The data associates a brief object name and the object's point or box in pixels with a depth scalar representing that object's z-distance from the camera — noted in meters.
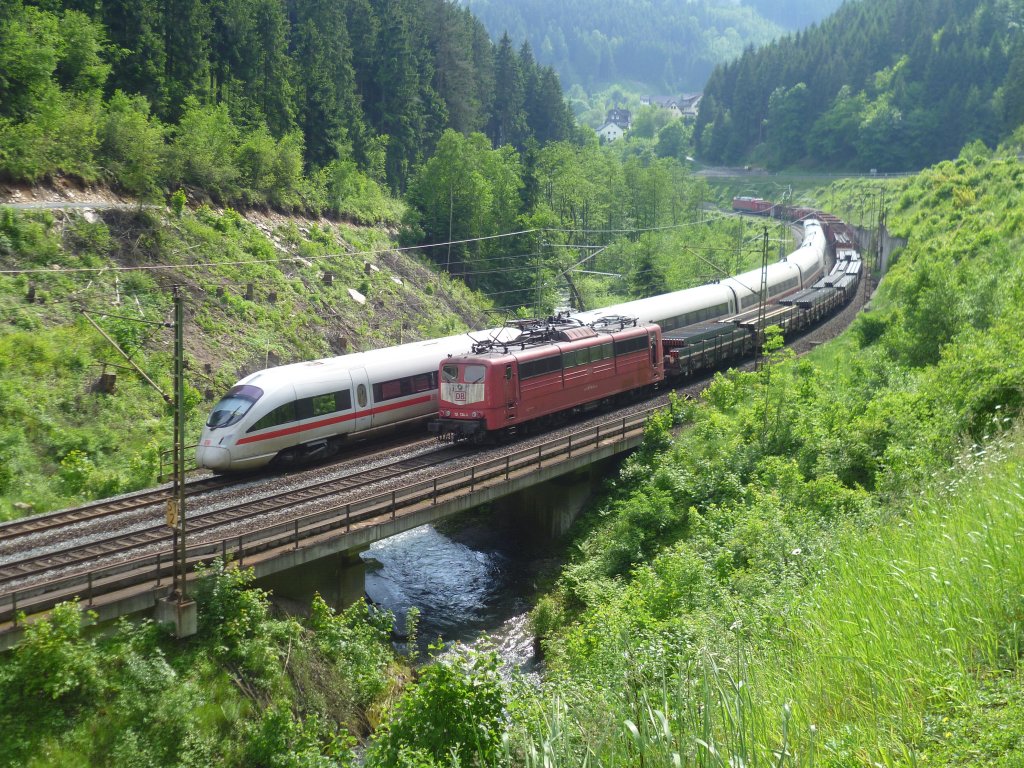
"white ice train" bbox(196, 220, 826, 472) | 22.33
